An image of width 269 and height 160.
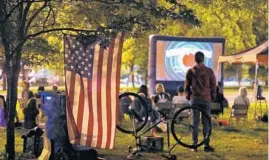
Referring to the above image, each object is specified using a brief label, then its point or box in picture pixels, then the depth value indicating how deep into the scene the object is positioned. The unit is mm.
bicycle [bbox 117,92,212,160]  10211
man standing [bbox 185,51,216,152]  10430
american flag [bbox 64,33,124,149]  9633
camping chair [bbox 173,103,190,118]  15088
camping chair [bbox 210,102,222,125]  15494
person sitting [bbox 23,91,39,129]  13945
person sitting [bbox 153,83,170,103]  16030
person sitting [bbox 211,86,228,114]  16094
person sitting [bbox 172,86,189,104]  15778
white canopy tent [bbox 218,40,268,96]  17998
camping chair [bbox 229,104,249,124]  16359
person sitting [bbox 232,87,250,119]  16531
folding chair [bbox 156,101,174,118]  14684
